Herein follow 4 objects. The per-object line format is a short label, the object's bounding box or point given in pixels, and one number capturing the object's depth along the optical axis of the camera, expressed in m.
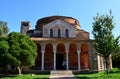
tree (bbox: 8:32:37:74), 10.08
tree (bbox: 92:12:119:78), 8.80
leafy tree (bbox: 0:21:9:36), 19.22
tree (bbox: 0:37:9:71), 9.92
